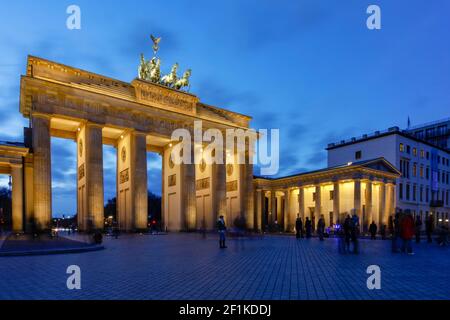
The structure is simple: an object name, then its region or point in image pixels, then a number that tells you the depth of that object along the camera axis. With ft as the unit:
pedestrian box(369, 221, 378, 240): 94.22
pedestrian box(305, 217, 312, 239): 94.53
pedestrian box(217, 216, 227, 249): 59.26
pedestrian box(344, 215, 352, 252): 52.80
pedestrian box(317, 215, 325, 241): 83.34
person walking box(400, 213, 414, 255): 50.58
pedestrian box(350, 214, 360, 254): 51.52
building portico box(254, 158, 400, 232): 159.22
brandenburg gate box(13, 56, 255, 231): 102.37
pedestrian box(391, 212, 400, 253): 53.77
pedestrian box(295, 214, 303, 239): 91.56
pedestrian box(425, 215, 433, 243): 78.75
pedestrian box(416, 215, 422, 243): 74.25
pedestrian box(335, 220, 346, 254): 50.47
